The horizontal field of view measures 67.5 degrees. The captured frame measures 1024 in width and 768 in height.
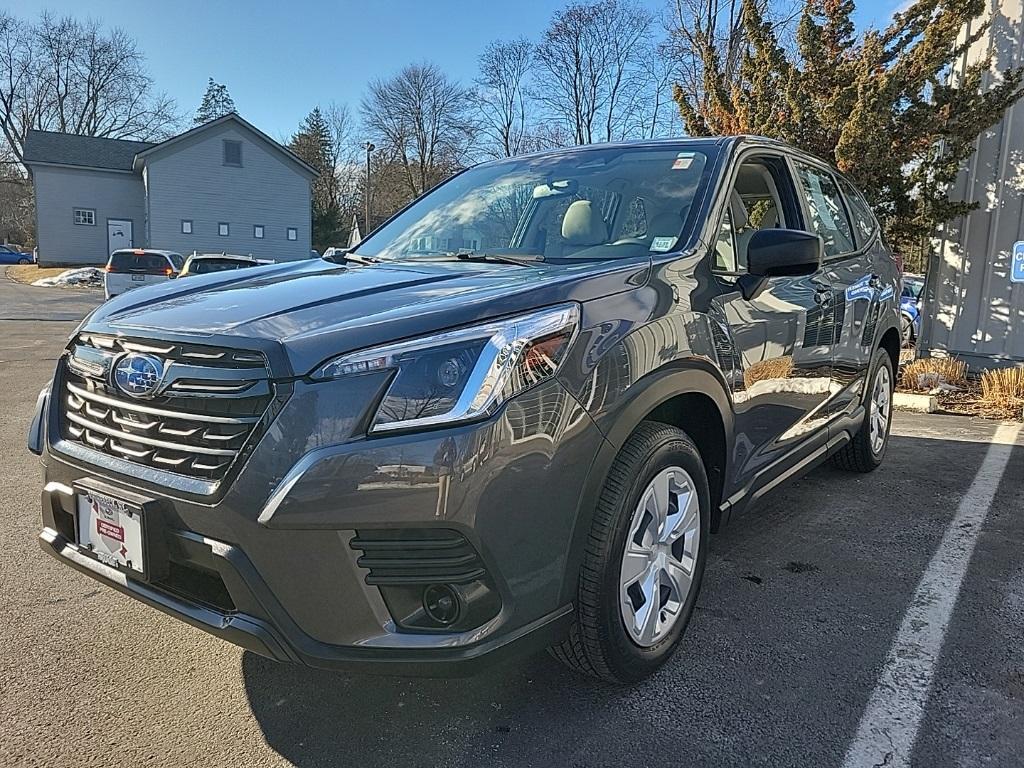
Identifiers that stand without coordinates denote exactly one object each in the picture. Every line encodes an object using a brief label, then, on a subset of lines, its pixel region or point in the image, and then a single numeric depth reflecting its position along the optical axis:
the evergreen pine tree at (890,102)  7.62
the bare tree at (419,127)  47.66
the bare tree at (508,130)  40.88
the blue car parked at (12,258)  48.41
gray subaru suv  1.78
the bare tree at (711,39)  18.45
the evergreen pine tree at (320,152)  56.62
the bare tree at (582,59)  35.28
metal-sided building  7.96
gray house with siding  33.06
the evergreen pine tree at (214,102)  66.31
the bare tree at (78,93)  53.59
